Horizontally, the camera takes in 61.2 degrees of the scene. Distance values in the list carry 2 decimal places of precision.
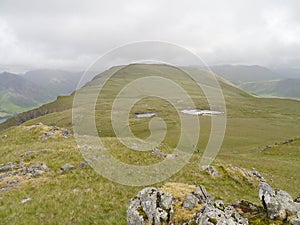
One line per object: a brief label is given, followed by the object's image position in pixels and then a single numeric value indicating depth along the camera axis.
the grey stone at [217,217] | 9.91
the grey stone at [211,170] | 26.22
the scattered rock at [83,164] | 25.17
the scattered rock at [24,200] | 17.33
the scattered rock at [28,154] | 29.20
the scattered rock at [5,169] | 25.17
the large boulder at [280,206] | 10.70
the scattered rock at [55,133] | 42.42
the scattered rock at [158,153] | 31.31
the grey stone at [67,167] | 24.31
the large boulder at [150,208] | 11.36
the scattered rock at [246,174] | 26.87
